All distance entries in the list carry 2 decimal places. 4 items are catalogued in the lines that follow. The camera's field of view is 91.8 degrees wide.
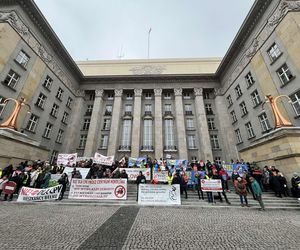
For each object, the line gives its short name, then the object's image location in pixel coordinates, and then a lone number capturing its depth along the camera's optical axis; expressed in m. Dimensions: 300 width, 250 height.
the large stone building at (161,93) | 14.97
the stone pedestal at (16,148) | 11.46
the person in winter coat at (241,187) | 8.73
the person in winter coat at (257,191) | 8.10
